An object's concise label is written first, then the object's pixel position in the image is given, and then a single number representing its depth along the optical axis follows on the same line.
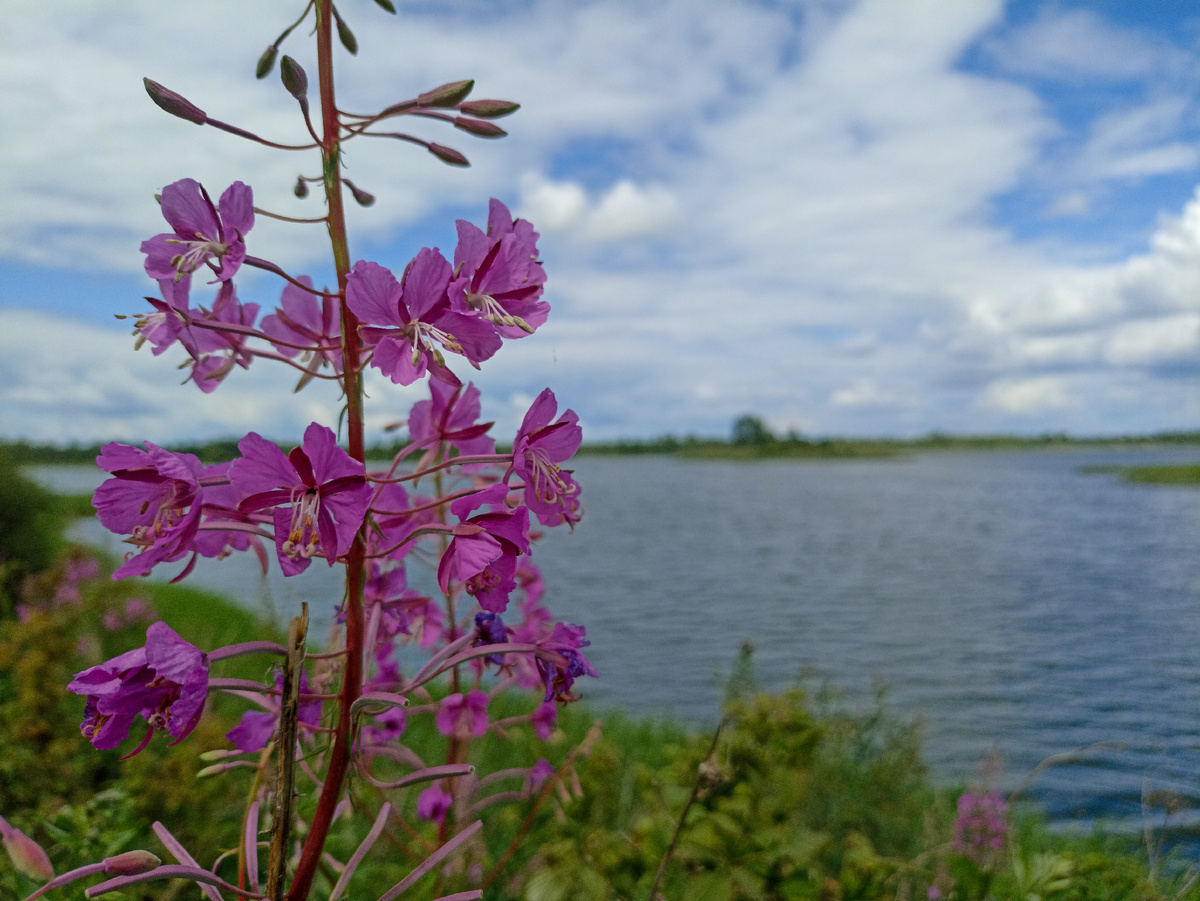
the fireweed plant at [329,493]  0.15
